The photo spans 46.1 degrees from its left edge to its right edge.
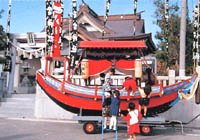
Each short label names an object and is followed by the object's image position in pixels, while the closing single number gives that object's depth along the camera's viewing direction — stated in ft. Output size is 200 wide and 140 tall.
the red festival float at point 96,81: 28.07
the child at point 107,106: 26.39
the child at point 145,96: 26.73
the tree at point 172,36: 57.97
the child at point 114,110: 25.08
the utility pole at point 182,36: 34.86
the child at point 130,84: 27.58
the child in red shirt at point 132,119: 22.52
